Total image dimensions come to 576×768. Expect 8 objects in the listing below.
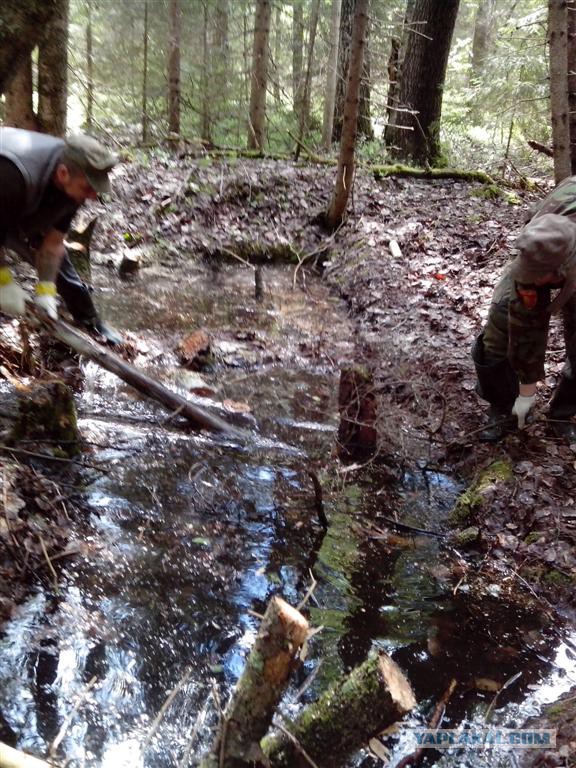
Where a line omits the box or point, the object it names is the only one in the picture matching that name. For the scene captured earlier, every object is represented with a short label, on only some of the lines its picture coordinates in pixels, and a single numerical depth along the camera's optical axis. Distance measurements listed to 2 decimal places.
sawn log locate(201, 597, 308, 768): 1.70
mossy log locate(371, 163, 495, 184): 11.27
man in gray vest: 3.50
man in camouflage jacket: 3.54
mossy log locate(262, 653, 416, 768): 1.82
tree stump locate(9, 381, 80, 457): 3.81
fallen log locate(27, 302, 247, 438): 4.14
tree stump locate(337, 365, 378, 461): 4.45
